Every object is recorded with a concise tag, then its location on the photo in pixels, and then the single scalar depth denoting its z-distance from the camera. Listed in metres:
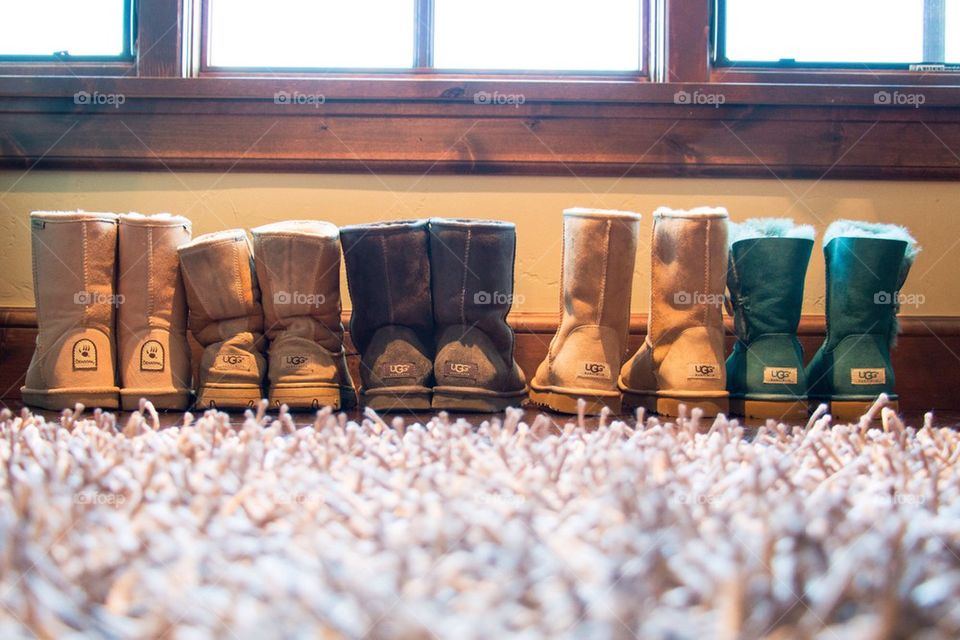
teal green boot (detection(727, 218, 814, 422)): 1.23
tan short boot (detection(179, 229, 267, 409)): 1.21
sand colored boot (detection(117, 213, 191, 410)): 1.23
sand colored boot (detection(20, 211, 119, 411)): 1.21
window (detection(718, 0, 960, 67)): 1.58
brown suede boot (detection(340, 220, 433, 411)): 1.21
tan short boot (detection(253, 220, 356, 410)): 1.21
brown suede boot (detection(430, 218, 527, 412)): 1.20
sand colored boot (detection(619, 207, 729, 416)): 1.22
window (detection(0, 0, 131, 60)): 1.58
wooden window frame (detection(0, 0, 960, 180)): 1.49
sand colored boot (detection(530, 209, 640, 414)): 1.22
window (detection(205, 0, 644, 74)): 1.59
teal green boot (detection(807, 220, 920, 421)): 1.23
